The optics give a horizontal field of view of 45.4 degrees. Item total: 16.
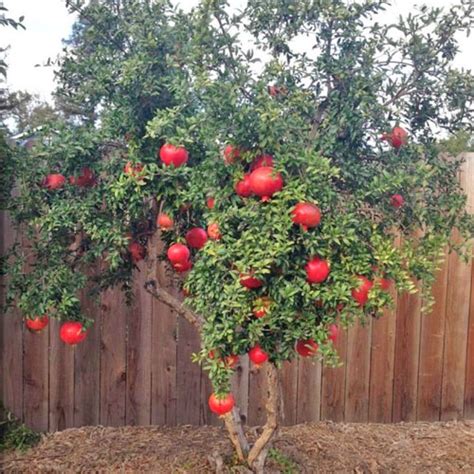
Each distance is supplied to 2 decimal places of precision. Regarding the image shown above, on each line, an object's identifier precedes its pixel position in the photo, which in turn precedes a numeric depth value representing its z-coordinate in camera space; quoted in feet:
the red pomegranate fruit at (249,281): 5.33
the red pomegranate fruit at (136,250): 7.15
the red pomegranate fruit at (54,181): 6.60
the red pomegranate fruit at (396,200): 6.22
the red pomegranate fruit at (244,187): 5.60
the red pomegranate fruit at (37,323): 6.82
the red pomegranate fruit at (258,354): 5.82
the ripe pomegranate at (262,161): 5.54
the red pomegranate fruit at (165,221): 6.33
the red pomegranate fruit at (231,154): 5.70
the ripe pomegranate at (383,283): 5.68
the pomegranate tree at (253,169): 5.47
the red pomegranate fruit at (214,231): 5.62
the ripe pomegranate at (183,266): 6.56
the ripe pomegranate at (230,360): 5.90
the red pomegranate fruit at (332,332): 5.92
